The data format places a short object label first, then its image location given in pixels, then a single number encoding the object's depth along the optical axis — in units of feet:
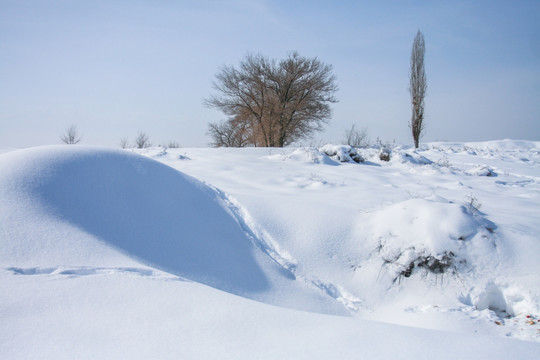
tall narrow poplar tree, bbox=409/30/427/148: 62.95
